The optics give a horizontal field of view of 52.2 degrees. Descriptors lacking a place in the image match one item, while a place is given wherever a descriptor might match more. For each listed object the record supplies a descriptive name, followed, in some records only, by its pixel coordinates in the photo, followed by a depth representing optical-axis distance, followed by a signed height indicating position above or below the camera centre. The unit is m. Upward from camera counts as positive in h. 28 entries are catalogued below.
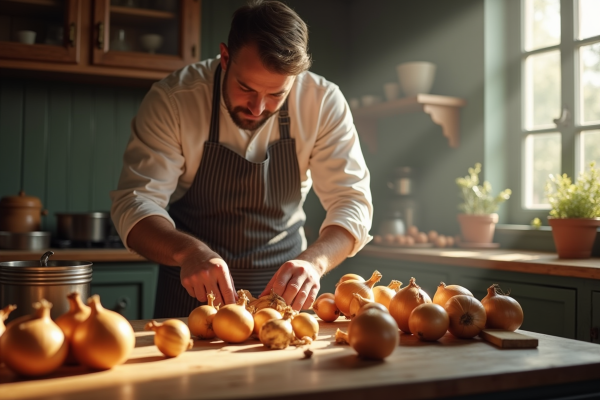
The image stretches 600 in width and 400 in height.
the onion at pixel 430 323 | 1.07 -0.19
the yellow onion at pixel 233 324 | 1.07 -0.19
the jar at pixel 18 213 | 2.82 -0.01
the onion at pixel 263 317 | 1.10 -0.18
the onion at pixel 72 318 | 0.88 -0.16
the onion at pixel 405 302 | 1.16 -0.16
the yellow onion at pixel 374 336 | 0.93 -0.18
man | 1.61 +0.15
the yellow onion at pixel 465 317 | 1.10 -0.18
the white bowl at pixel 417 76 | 3.02 +0.70
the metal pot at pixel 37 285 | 1.04 -0.13
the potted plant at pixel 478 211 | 2.73 +0.03
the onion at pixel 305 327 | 1.08 -0.20
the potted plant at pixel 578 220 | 2.19 +0.00
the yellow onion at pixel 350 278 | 1.36 -0.14
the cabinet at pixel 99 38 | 2.86 +0.85
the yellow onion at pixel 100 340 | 0.85 -0.18
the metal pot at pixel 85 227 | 2.88 -0.07
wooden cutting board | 1.03 -0.21
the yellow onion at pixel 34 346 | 0.81 -0.18
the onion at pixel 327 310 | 1.30 -0.20
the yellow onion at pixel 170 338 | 0.95 -0.19
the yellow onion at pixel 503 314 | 1.14 -0.18
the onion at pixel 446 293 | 1.22 -0.15
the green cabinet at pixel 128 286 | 2.77 -0.34
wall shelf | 2.93 +0.54
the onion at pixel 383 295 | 1.28 -0.17
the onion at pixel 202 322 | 1.10 -0.20
